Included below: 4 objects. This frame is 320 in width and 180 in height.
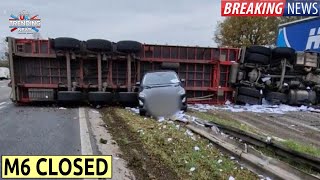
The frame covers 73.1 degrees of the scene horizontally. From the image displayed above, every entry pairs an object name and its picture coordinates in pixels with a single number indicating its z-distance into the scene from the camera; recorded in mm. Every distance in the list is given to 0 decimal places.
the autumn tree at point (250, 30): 26717
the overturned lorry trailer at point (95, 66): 8504
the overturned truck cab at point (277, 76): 9397
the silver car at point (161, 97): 6696
